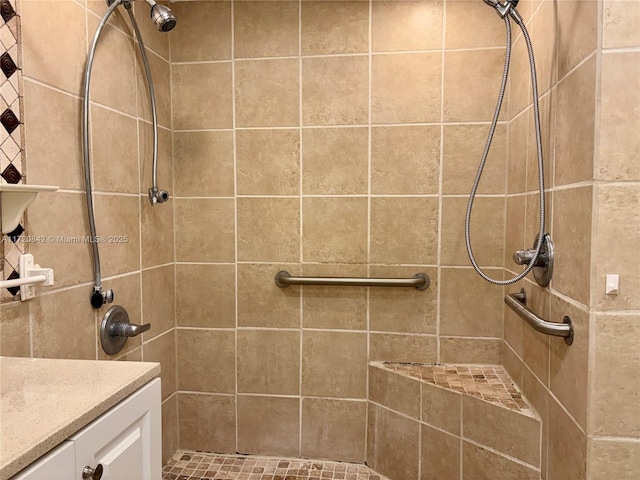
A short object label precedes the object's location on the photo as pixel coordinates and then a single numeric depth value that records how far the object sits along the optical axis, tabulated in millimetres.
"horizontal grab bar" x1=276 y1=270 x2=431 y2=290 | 1665
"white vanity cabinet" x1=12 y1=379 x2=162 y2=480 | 651
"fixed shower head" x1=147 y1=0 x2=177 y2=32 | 1295
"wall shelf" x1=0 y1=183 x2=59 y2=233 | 964
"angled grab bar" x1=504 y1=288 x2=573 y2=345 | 1046
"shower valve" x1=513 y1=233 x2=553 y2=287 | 1174
